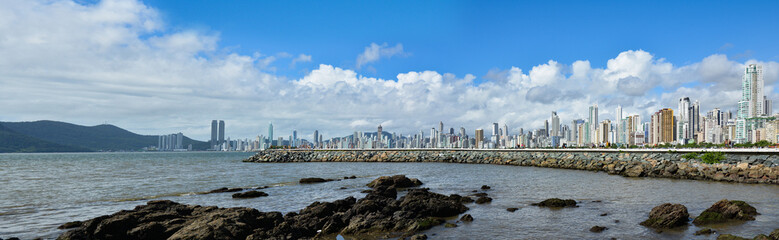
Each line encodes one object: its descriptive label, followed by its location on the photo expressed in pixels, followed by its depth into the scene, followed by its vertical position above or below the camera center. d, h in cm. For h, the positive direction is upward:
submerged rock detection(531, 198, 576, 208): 2194 -369
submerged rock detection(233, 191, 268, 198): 2903 -450
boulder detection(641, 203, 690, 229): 1631 -331
